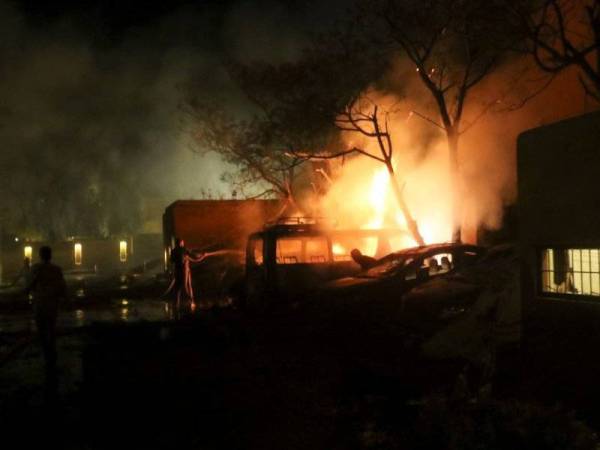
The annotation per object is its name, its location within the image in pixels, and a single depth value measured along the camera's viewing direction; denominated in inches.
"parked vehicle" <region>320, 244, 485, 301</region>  406.0
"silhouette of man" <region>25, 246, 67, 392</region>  328.5
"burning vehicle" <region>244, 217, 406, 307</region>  457.7
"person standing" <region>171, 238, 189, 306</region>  613.3
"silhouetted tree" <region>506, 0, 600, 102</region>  381.4
